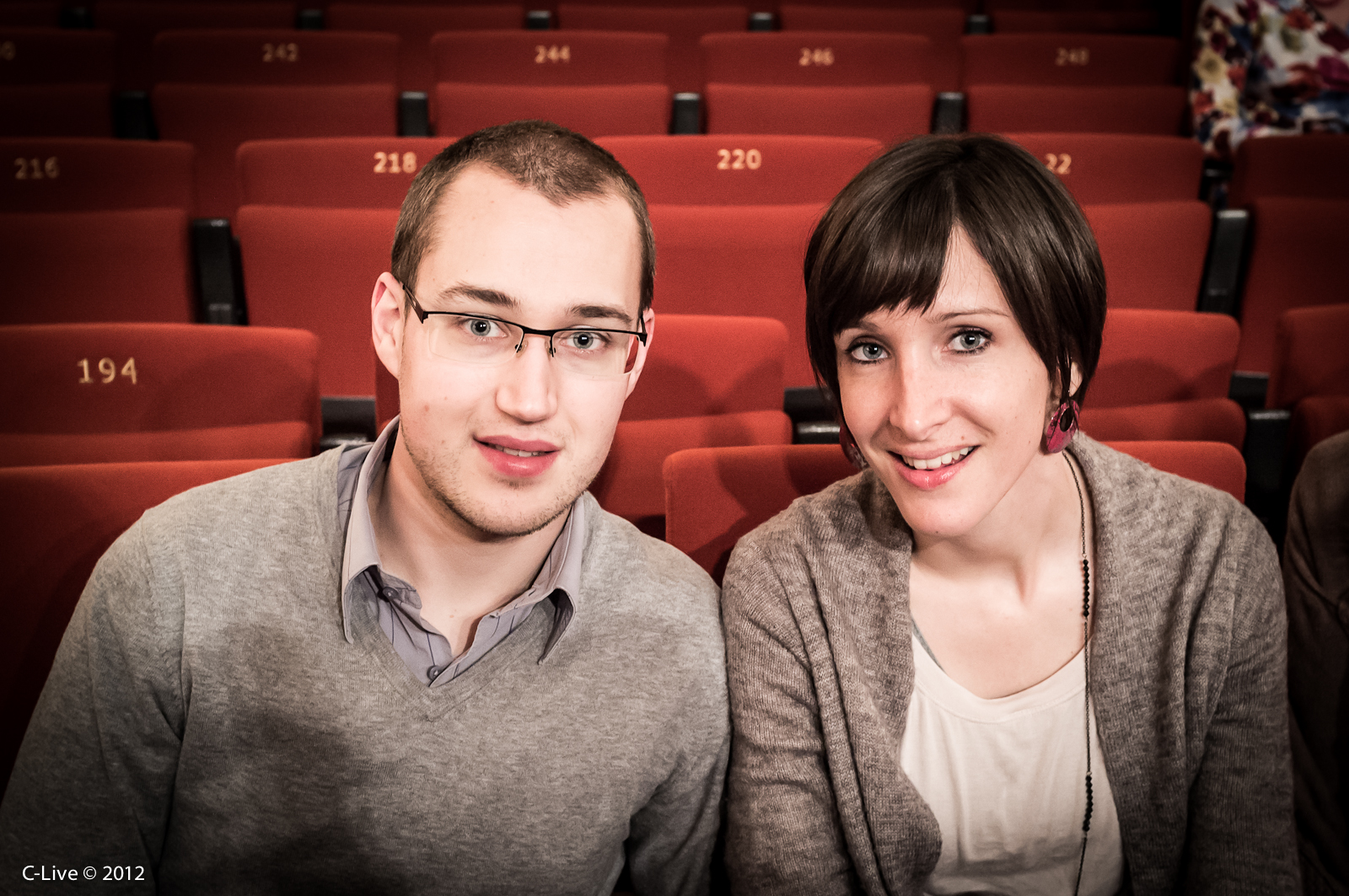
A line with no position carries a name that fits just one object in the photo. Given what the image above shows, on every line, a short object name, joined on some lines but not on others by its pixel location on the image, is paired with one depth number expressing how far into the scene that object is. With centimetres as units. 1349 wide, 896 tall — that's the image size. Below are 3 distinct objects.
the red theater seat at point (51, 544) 53
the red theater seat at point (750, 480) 58
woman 45
